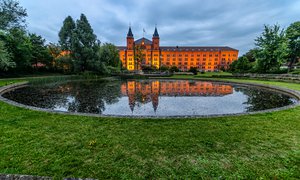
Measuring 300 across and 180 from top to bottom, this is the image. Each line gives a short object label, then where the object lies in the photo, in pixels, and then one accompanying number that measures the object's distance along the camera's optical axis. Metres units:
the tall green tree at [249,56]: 62.03
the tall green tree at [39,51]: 29.83
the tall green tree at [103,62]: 30.06
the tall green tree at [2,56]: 11.57
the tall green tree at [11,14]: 14.87
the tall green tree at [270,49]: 26.05
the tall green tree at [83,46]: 29.09
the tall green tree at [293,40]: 31.73
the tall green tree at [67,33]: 32.69
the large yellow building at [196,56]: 82.56
